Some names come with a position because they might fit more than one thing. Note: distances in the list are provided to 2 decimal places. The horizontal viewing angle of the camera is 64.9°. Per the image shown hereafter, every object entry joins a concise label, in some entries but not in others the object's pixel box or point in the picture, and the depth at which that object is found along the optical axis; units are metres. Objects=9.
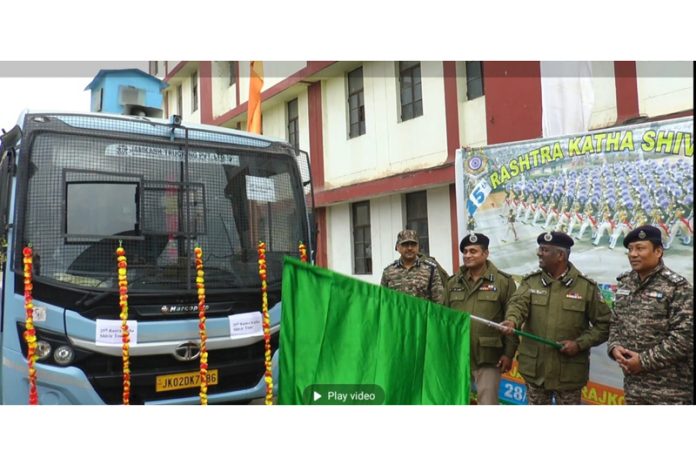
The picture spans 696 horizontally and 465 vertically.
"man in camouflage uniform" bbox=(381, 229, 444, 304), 4.31
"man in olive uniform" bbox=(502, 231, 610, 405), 3.27
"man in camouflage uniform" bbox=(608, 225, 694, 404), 2.80
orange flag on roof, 6.29
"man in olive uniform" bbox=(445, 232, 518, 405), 3.69
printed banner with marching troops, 3.18
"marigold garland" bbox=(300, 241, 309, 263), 3.93
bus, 3.09
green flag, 2.97
